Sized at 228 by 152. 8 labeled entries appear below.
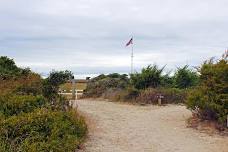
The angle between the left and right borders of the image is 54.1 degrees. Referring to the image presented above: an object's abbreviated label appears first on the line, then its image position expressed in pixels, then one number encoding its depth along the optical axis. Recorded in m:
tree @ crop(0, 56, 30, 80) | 9.80
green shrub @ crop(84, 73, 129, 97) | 15.65
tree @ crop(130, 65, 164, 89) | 14.43
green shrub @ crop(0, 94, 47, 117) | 6.11
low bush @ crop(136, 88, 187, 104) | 12.56
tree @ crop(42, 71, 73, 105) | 8.05
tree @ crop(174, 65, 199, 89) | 15.47
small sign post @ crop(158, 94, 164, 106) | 12.29
